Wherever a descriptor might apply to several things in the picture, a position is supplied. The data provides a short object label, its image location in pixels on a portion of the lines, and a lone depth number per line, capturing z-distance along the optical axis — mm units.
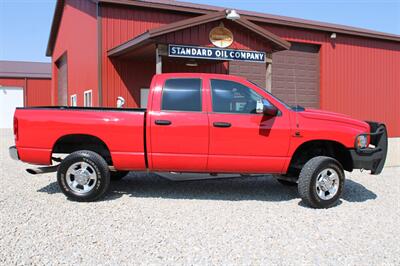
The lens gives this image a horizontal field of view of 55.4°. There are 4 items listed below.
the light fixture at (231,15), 10831
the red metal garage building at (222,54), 11086
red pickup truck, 5809
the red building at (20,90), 30562
